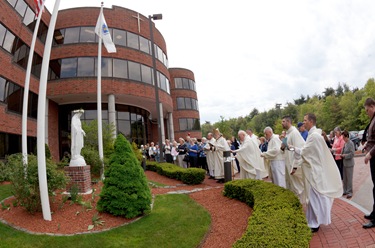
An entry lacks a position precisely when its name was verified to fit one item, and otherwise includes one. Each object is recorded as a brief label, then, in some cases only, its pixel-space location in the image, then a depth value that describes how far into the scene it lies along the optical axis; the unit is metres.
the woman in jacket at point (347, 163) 7.83
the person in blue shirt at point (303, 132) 8.69
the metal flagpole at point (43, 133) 6.68
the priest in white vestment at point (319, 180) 5.24
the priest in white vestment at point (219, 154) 12.00
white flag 13.02
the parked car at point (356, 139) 26.20
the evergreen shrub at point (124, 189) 6.66
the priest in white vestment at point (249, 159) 9.66
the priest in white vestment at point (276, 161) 8.18
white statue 8.92
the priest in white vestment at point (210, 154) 12.59
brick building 17.91
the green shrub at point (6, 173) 7.28
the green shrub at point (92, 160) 12.53
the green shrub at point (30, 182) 7.02
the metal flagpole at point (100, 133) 12.19
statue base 8.73
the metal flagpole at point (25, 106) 11.46
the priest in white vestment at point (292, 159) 7.09
